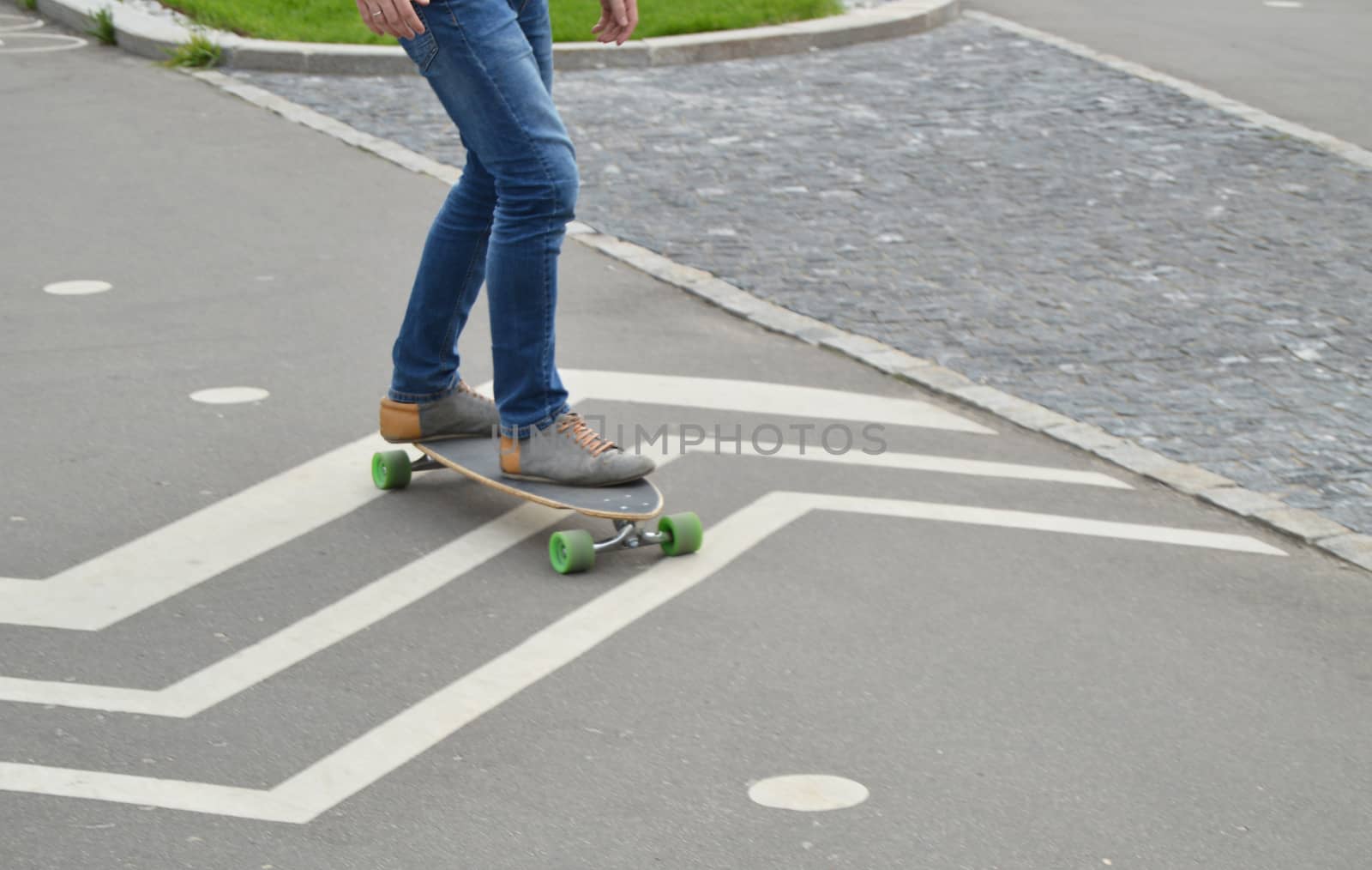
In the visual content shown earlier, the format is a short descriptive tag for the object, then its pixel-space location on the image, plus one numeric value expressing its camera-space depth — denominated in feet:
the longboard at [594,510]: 13.96
